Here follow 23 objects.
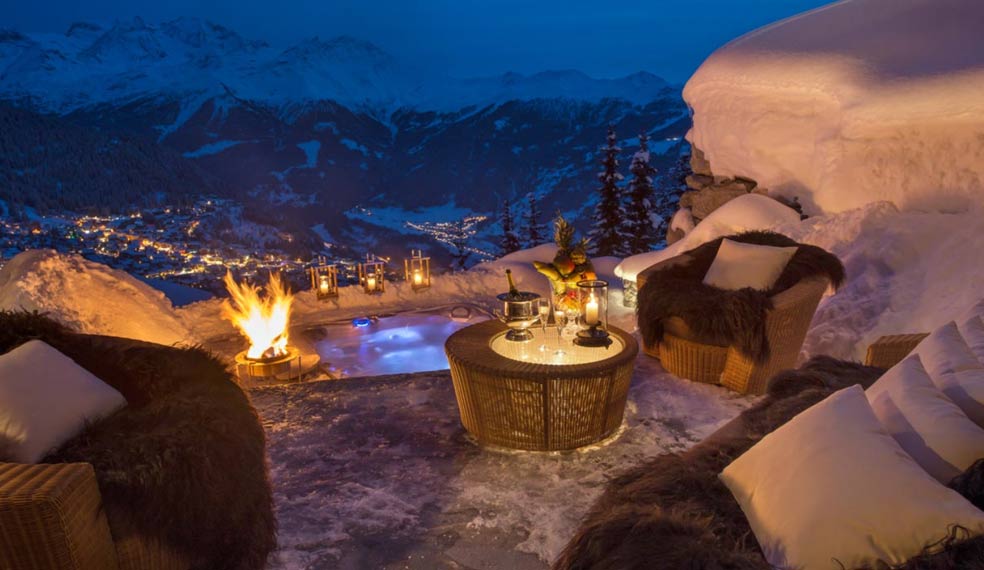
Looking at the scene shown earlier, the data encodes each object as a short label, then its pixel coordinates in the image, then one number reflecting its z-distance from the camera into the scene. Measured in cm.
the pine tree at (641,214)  1300
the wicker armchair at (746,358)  329
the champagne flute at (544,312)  312
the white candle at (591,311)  296
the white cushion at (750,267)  353
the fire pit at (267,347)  399
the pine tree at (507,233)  1502
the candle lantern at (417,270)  640
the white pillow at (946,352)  159
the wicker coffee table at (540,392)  260
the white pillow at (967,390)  140
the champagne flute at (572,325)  312
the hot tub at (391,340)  485
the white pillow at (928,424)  125
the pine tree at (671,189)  1377
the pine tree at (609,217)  1302
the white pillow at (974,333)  170
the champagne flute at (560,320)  321
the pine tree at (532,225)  1542
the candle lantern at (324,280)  575
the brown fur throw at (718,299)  325
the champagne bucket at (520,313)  307
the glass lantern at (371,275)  622
